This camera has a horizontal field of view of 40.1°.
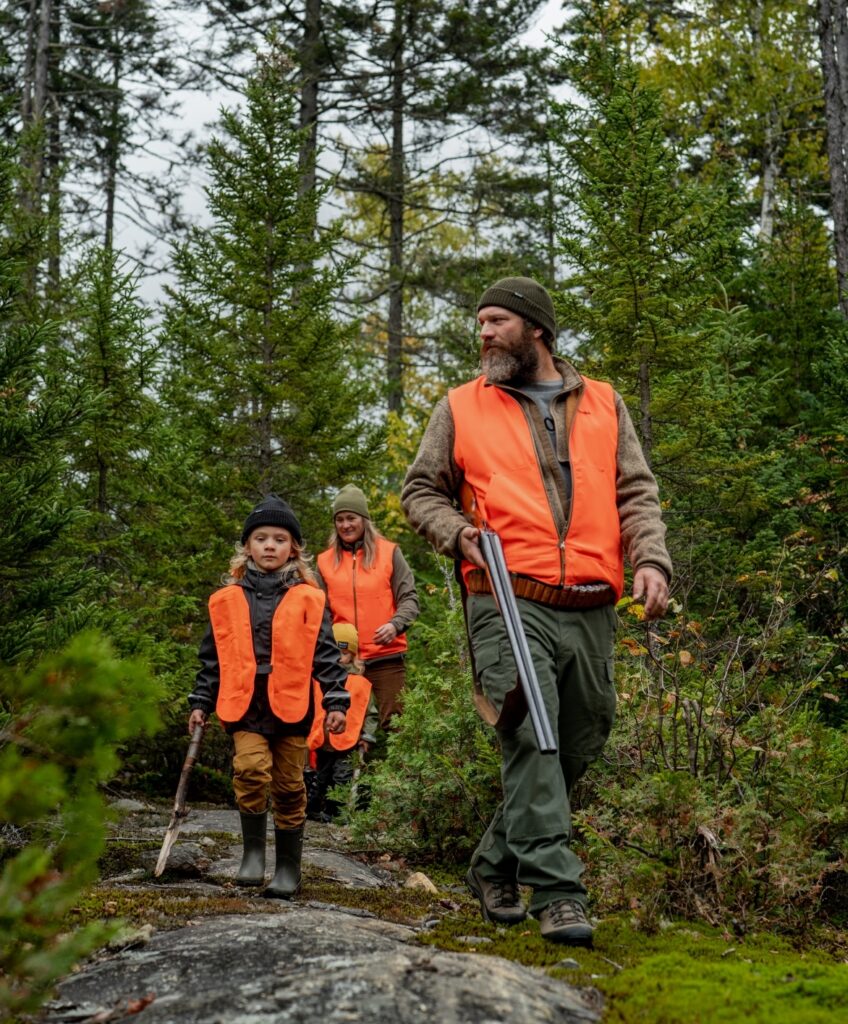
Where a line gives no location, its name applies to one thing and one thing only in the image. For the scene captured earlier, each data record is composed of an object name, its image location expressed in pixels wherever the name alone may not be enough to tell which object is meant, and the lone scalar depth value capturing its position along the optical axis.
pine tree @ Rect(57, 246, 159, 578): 9.30
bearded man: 4.40
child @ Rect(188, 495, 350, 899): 5.76
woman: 9.73
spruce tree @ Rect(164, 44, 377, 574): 12.65
